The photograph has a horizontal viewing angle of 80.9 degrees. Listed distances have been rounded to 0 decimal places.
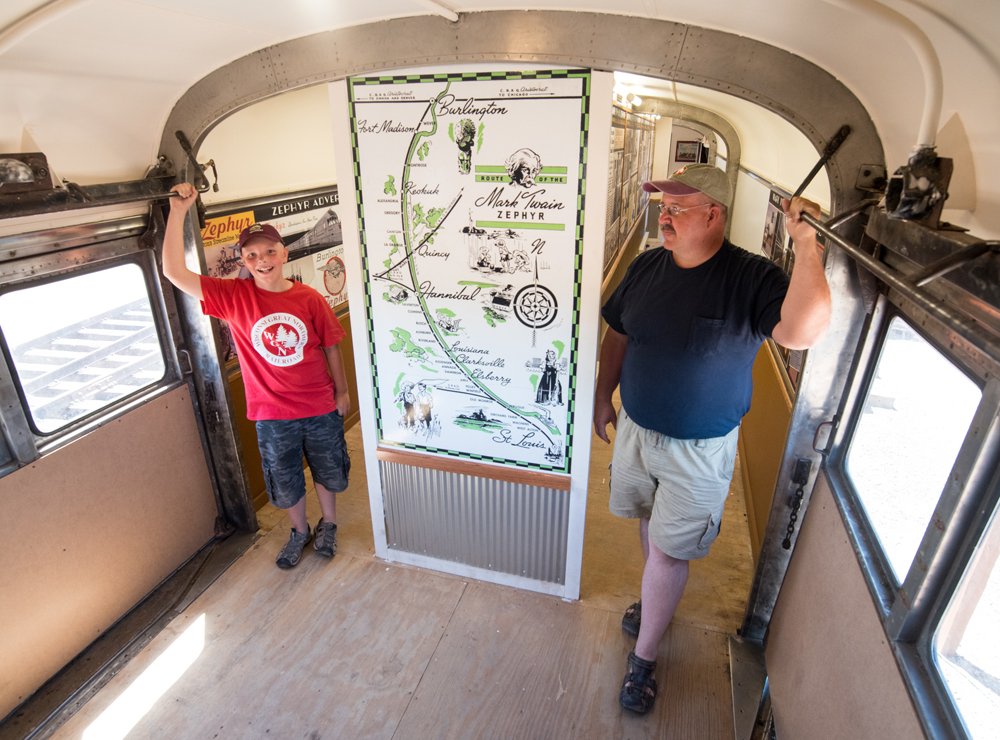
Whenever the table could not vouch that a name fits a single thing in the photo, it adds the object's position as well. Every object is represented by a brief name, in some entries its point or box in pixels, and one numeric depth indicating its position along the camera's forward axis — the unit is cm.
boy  284
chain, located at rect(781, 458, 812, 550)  245
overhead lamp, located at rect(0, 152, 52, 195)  218
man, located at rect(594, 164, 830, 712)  217
